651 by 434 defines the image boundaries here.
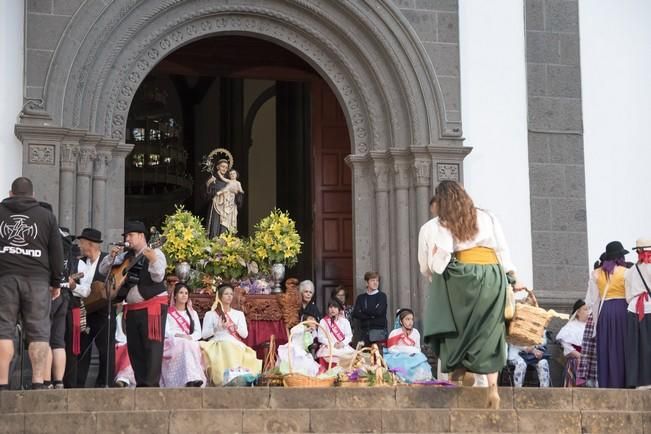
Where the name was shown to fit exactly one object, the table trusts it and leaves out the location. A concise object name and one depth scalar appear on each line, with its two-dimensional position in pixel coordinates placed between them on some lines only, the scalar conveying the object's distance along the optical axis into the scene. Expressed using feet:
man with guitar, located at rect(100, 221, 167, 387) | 34.09
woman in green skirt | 28.94
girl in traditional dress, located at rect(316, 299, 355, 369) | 42.68
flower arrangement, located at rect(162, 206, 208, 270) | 45.62
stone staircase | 27.20
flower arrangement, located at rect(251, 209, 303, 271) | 46.44
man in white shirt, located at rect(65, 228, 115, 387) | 35.83
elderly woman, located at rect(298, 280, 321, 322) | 44.93
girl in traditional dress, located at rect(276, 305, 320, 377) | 40.37
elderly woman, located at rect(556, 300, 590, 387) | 44.78
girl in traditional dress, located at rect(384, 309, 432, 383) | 41.68
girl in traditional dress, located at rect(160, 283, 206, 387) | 38.63
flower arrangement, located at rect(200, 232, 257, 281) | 45.98
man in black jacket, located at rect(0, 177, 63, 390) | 30.14
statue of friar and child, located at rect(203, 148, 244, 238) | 48.39
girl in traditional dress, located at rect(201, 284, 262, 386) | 39.78
